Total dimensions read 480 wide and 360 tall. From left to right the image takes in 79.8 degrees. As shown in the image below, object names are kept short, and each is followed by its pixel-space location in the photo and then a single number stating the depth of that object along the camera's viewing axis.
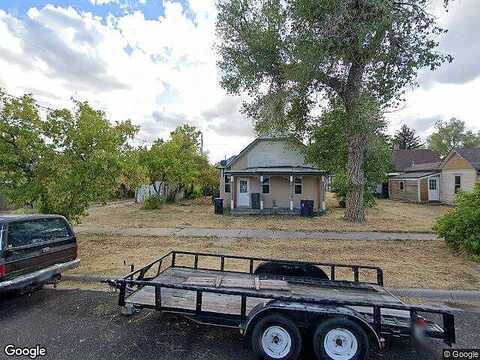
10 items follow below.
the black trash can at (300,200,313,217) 17.36
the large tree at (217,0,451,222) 12.02
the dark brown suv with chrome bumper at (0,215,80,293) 4.54
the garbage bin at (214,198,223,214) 18.97
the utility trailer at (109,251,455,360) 3.25
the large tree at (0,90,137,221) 8.49
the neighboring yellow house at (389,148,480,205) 23.42
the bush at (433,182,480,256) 7.75
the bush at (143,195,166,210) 22.23
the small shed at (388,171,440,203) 27.00
